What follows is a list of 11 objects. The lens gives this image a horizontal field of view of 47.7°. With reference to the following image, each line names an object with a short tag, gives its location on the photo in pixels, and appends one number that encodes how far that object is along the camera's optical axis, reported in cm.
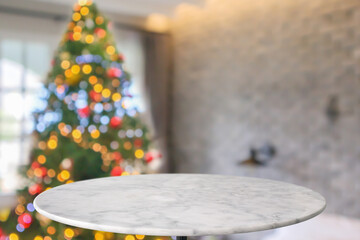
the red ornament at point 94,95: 277
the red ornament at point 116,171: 265
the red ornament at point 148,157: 292
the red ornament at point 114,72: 285
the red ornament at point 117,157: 278
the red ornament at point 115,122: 279
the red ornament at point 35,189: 265
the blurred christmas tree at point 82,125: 267
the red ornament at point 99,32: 292
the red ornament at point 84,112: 271
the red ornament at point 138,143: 289
